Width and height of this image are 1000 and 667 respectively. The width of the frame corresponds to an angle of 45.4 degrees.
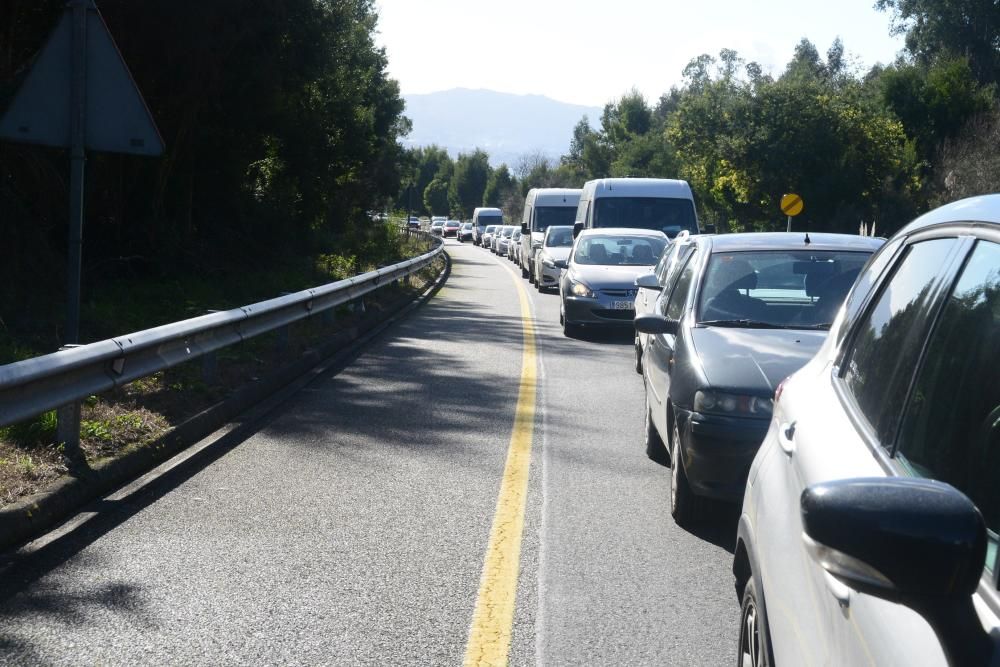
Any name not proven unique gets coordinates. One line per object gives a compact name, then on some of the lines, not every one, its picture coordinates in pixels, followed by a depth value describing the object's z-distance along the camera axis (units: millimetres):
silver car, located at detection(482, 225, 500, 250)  71438
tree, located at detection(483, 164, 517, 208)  165000
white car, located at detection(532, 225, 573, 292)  27406
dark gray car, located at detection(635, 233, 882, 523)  5988
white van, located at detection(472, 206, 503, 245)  81625
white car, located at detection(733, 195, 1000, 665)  1693
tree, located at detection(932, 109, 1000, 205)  50719
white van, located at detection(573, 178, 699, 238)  22688
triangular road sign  7871
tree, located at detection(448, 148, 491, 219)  175000
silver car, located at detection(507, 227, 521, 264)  45900
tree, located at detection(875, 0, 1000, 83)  73500
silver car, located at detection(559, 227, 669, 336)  16812
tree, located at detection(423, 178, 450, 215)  186812
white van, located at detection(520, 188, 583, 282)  36531
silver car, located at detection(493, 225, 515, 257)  59719
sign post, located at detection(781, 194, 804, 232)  42031
